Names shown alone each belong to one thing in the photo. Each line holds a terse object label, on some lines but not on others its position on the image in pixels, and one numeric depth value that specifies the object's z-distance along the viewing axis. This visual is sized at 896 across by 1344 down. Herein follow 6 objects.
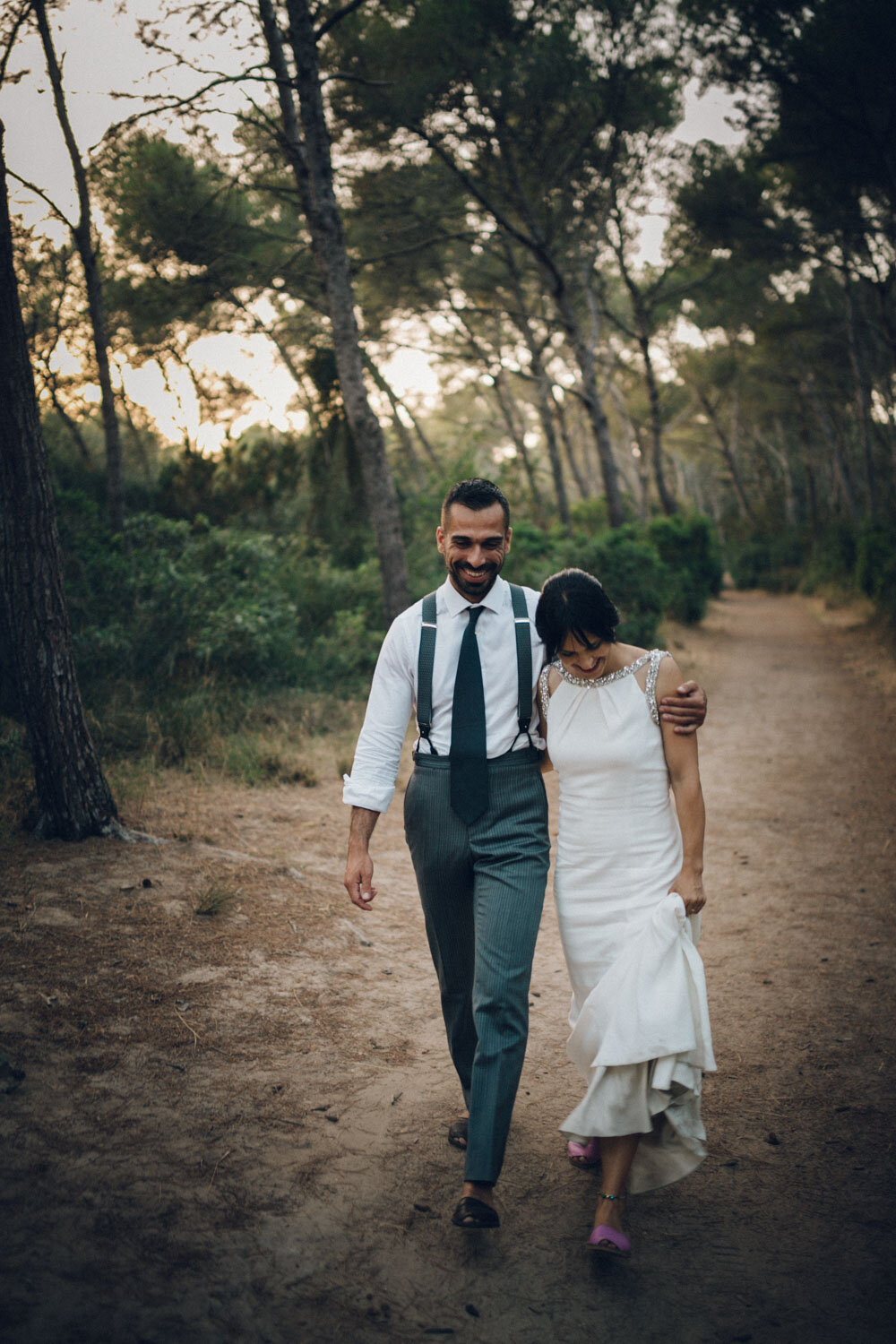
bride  2.52
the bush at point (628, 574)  12.63
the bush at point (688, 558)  18.58
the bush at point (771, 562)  30.16
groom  2.67
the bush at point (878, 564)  15.18
